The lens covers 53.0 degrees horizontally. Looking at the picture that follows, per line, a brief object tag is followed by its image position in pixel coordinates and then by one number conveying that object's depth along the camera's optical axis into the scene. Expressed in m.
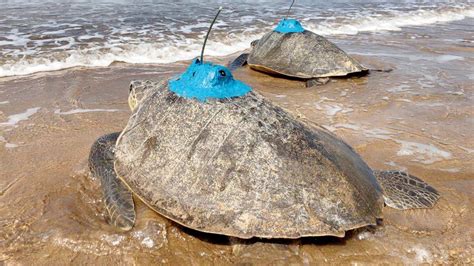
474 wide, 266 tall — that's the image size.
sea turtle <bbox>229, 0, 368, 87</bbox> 2.31
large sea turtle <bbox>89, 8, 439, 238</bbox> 1.01
